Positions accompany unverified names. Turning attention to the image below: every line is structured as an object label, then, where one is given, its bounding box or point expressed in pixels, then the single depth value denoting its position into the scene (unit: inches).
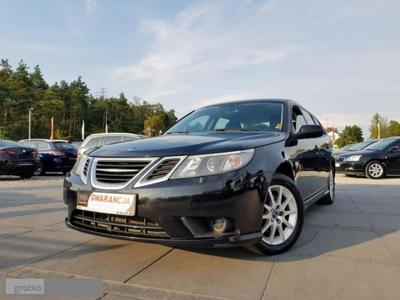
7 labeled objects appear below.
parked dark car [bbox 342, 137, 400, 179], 475.2
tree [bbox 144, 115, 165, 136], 3289.9
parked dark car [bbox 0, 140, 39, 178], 442.6
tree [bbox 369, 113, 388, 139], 2180.1
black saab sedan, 118.0
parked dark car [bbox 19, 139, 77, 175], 541.6
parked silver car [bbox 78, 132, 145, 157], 517.3
